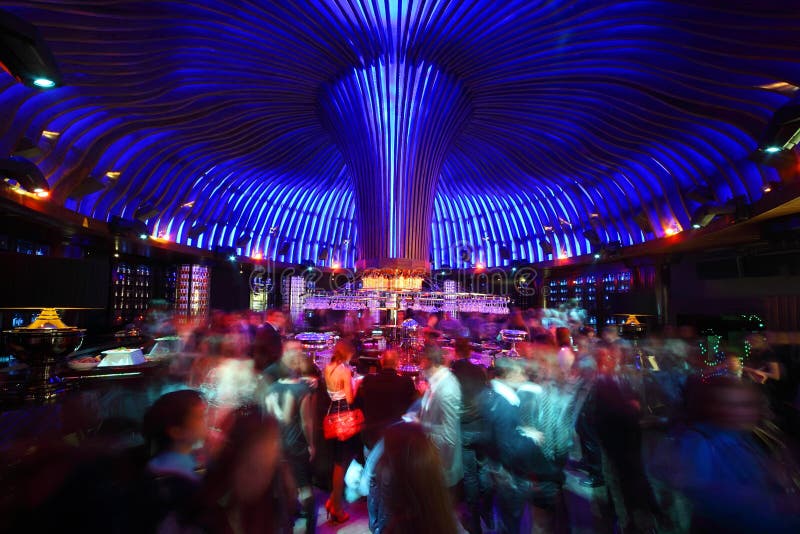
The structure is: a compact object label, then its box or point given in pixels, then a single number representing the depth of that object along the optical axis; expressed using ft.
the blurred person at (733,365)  18.87
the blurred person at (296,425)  12.74
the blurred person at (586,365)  15.60
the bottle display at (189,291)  66.90
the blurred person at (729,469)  7.70
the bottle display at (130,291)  56.59
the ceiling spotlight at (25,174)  26.27
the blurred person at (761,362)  19.64
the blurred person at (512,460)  11.57
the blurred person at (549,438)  11.56
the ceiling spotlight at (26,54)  15.10
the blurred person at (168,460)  6.57
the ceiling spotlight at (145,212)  47.26
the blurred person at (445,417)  12.03
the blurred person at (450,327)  27.44
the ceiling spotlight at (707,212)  35.01
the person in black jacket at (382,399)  13.37
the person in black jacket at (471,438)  13.29
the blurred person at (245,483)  6.95
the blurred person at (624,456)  11.34
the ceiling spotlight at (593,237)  61.16
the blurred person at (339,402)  14.56
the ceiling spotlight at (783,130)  23.31
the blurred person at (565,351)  20.02
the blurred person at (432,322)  38.35
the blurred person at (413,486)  6.91
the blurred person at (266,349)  14.44
